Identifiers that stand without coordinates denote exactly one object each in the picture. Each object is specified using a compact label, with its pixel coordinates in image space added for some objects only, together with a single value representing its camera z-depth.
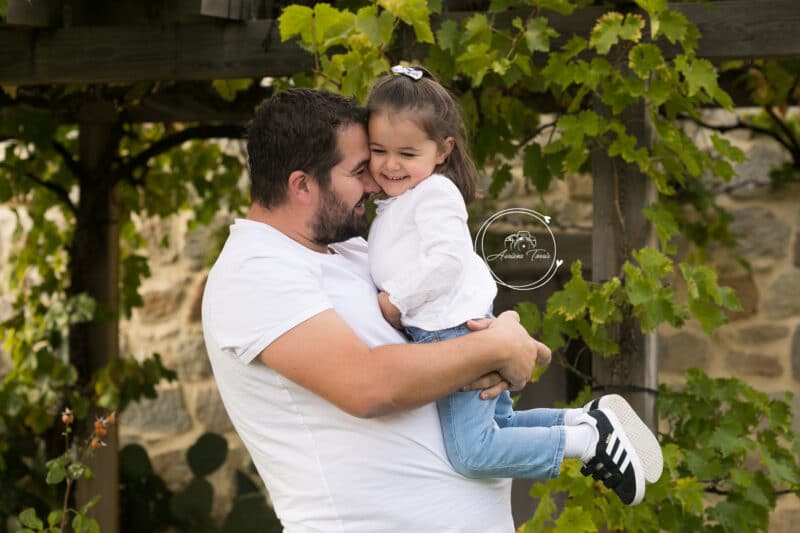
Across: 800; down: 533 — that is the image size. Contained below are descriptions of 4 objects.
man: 3.36
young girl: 3.52
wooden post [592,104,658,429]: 4.71
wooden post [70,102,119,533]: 5.93
